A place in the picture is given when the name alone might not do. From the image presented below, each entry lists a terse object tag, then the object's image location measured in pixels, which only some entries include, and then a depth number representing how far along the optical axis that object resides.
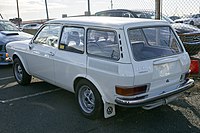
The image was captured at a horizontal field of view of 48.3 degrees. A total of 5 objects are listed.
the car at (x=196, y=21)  23.50
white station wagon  3.12
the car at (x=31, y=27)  15.51
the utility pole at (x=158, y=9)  5.12
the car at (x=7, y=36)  7.47
